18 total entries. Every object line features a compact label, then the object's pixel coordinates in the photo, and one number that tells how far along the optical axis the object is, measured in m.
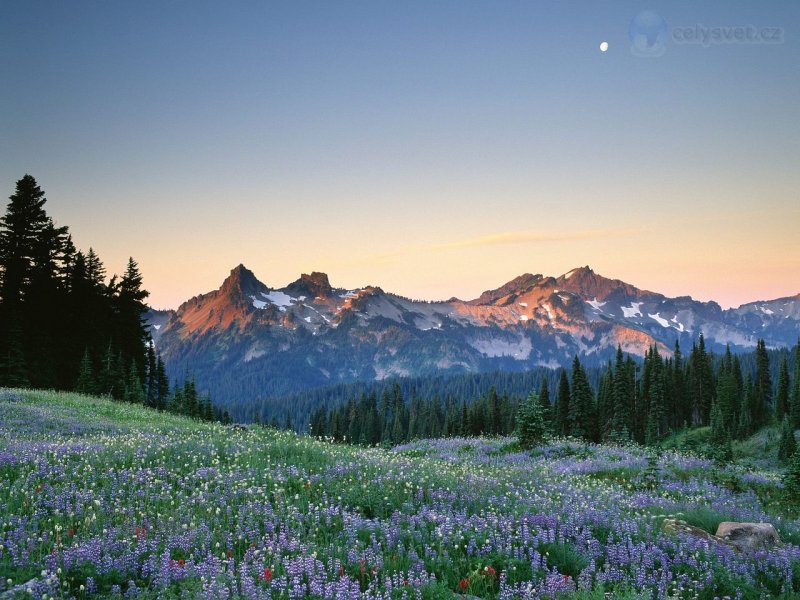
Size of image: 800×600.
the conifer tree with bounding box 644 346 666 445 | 119.50
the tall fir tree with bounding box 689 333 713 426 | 131.50
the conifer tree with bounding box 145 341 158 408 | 75.88
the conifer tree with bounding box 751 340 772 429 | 117.81
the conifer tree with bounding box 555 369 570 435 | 106.48
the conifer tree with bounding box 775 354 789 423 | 112.83
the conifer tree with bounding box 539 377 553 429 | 96.51
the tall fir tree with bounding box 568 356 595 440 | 98.31
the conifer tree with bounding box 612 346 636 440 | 108.56
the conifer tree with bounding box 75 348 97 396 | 46.16
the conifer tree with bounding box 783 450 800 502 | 16.06
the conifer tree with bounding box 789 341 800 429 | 99.25
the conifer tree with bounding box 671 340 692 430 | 131.50
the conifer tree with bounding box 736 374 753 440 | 110.98
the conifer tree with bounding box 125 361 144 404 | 51.01
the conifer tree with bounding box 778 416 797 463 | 68.44
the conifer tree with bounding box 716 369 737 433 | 113.62
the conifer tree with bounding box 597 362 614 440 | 114.88
